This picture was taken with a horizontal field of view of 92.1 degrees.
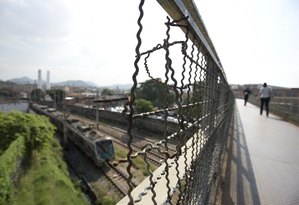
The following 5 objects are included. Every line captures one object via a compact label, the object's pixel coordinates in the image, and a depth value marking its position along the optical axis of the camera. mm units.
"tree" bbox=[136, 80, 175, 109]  23016
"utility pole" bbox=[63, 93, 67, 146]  12753
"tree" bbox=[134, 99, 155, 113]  17859
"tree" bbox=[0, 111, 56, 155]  7994
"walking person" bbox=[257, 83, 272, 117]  6926
